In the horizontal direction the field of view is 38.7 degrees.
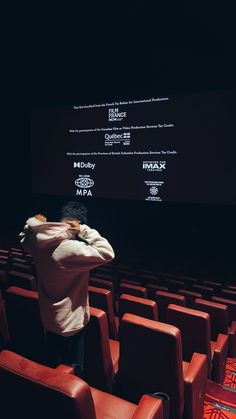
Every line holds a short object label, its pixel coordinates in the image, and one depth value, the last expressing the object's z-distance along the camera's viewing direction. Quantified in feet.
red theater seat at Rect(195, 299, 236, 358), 9.17
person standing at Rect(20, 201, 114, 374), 5.49
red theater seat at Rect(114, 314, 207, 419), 4.83
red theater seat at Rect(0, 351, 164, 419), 2.90
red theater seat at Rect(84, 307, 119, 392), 5.69
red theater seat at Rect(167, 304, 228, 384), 7.09
